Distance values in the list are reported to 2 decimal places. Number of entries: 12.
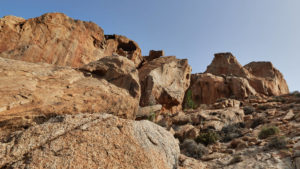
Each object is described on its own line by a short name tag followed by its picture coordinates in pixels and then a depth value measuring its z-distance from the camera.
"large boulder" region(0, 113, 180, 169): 3.75
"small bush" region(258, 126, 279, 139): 9.88
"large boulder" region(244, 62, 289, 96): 36.83
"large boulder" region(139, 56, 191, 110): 22.98
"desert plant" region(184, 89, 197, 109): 25.36
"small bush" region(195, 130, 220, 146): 11.34
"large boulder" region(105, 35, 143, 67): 30.37
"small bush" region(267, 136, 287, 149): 7.64
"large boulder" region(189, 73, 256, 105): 32.19
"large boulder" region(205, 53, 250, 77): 40.54
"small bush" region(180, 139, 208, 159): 9.15
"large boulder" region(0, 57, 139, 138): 5.30
